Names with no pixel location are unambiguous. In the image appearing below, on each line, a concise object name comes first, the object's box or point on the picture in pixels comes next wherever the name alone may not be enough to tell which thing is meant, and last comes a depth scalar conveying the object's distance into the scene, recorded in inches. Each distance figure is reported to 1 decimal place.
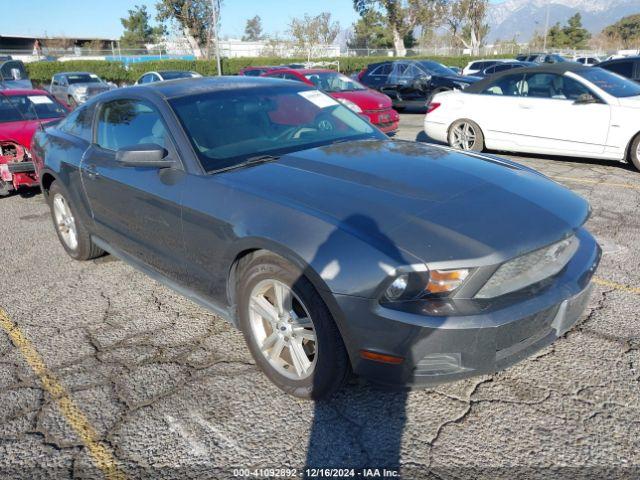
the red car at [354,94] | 418.6
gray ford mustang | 90.4
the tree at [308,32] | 1786.4
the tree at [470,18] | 2028.8
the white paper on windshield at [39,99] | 323.3
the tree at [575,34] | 2687.0
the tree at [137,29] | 3134.8
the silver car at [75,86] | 811.4
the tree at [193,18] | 1637.6
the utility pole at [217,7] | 1585.1
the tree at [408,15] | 1927.9
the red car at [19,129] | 266.2
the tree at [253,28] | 4116.6
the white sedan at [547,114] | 286.5
